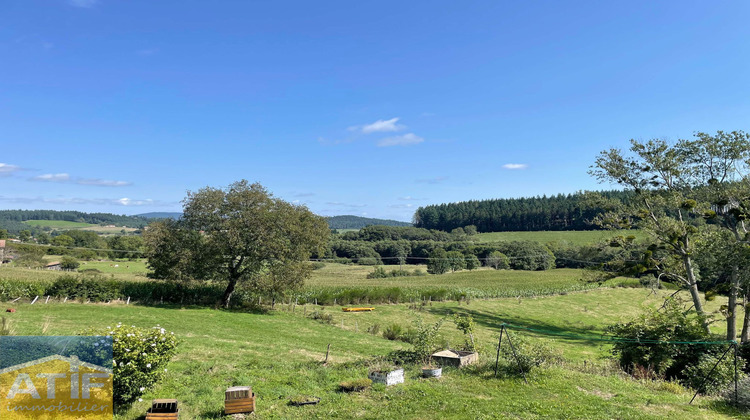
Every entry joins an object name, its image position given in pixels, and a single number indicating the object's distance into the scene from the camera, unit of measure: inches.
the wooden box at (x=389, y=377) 472.1
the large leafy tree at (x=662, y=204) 1134.4
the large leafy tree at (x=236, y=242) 1252.5
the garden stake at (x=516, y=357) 505.1
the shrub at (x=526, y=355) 516.4
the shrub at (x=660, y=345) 612.1
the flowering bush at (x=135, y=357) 344.5
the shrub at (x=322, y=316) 1214.1
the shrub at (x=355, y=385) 449.1
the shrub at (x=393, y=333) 1019.3
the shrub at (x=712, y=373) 510.0
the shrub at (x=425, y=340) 589.9
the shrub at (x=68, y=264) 2842.0
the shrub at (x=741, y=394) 438.3
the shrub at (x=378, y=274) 3066.9
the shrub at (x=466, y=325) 656.8
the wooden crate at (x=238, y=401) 368.5
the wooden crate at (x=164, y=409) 337.7
